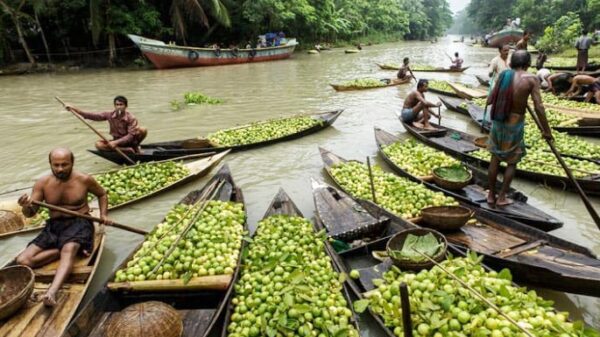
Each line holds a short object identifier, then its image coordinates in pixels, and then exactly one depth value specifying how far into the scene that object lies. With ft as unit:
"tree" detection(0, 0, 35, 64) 66.76
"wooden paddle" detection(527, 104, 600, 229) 14.03
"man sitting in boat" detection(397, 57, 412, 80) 54.13
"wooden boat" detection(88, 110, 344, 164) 25.14
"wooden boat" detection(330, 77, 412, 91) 53.31
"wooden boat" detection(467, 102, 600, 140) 29.09
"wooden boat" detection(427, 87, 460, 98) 46.46
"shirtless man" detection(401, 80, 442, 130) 29.84
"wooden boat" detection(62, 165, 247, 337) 10.69
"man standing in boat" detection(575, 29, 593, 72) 51.08
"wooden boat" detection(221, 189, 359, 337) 13.98
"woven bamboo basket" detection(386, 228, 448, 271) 12.43
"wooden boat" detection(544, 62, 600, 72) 55.72
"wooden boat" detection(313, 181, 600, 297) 11.69
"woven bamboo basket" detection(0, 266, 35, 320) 11.09
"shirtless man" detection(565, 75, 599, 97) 37.90
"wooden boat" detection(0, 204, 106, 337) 10.85
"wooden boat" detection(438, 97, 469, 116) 38.78
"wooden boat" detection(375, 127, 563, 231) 15.79
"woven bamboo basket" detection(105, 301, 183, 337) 9.81
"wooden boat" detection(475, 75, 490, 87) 54.52
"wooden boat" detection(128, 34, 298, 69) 74.02
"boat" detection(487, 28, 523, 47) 112.16
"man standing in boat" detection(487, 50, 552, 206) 15.78
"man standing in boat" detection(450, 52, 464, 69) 70.44
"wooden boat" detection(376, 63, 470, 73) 70.44
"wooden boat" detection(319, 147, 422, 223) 23.24
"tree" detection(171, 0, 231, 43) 81.15
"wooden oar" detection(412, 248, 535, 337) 7.89
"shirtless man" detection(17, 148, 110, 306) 13.16
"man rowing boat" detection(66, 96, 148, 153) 24.16
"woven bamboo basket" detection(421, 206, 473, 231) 14.97
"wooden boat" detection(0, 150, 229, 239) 17.83
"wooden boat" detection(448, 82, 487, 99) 42.84
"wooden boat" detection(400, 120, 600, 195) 19.57
